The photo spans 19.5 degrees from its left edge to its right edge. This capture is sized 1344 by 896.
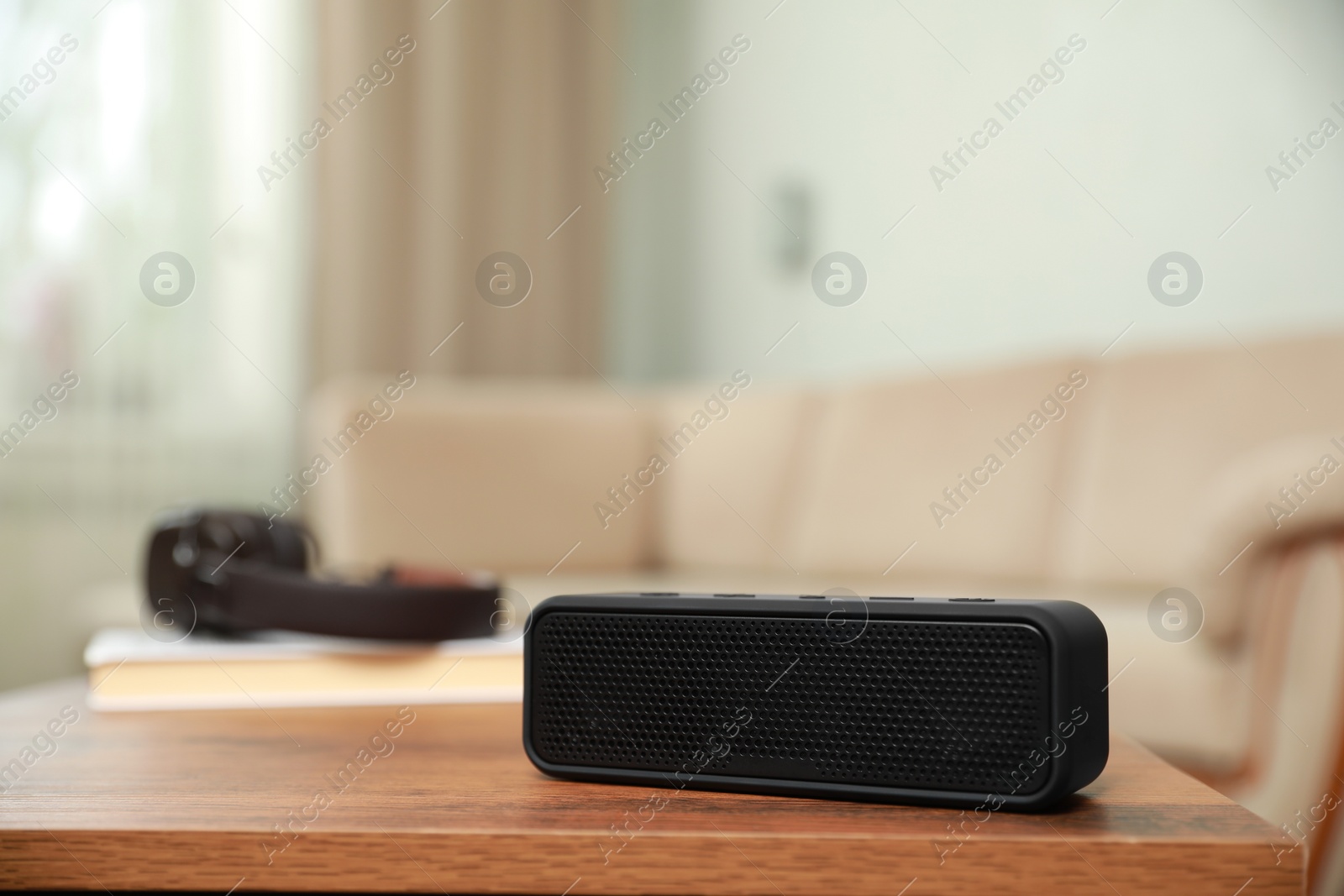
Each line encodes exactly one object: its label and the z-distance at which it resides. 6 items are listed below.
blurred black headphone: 1.37
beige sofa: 1.82
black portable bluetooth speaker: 1.15
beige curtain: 4.78
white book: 1.38
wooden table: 1.13
